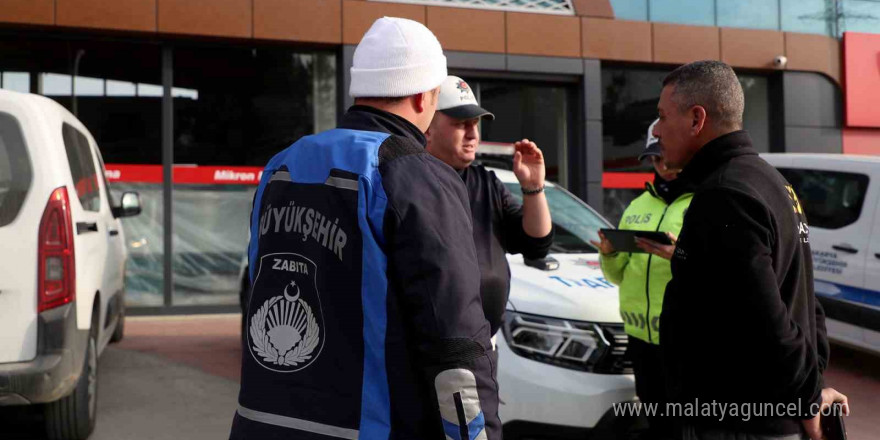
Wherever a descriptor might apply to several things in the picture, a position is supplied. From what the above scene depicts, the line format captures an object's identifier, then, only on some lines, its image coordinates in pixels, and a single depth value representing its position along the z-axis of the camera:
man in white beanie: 1.65
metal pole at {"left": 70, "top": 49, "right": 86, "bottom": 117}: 10.05
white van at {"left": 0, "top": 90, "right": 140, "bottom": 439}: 4.00
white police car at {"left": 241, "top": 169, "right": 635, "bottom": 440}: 3.67
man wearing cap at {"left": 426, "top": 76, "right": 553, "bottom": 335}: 3.12
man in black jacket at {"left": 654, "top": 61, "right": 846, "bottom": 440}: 2.08
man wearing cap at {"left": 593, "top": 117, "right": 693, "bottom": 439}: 3.43
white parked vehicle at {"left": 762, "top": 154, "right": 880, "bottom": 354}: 6.27
